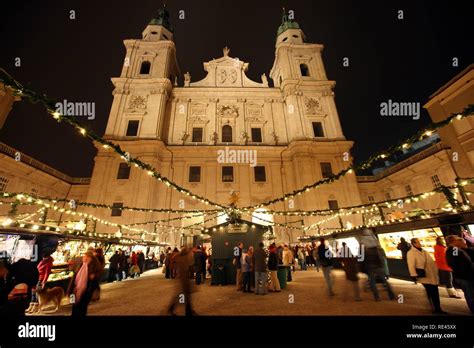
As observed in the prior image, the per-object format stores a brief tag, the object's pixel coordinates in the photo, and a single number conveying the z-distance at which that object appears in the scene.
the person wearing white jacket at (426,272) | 4.85
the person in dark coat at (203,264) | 10.10
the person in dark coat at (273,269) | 7.86
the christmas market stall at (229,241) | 9.65
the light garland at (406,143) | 5.61
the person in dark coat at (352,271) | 6.16
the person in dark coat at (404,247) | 9.76
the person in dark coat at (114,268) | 11.88
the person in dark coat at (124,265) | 12.36
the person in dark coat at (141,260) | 14.97
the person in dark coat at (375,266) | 6.11
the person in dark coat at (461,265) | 4.26
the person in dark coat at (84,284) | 4.61
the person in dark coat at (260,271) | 7.36
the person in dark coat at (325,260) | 7.06
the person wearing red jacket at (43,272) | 6.22
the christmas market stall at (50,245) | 7.12
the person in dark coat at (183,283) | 4.72
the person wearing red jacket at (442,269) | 6.52
